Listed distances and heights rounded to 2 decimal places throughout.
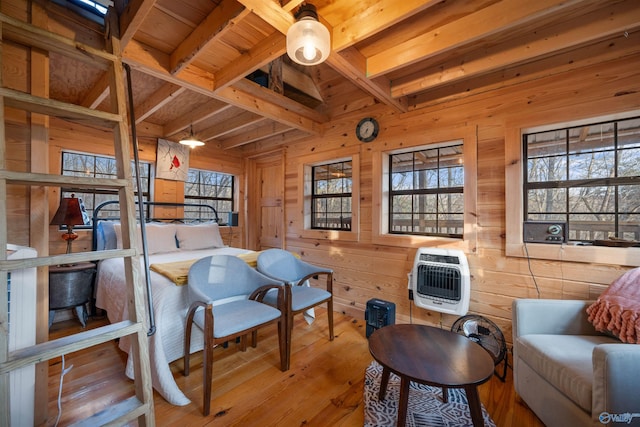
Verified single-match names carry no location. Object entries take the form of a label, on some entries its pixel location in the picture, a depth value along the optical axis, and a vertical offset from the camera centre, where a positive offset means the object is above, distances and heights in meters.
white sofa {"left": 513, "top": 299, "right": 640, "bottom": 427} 1.08 -0.77
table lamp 2.54 -0.02
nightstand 2.46 -0.70
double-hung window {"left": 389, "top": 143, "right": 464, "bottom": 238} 2.69 +0.22
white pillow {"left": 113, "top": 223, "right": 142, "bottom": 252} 2.76 -0.23
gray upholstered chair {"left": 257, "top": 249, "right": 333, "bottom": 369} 2.14 -0.66
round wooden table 1.24 -0.77
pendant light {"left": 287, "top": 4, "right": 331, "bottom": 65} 1.38 +0.93
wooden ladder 0.96 -0.04
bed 1.73 -0.57
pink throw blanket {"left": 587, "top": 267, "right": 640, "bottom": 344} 1.42 -0.56
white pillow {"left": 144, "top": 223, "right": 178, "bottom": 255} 3.09 -0.31
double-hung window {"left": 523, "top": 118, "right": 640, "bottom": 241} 1.98 +0.26
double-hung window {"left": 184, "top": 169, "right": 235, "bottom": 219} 4.32 +0.36
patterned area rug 1.53 -1.21
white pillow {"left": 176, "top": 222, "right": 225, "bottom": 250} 3.39 -0.32
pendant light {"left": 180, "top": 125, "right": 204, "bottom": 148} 3.21 +0.87
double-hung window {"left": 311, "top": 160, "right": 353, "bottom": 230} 3.52 +0.23
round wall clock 3.00 +0.96
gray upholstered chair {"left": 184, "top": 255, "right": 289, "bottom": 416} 1.64 -0.72
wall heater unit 2.25 -0.60
